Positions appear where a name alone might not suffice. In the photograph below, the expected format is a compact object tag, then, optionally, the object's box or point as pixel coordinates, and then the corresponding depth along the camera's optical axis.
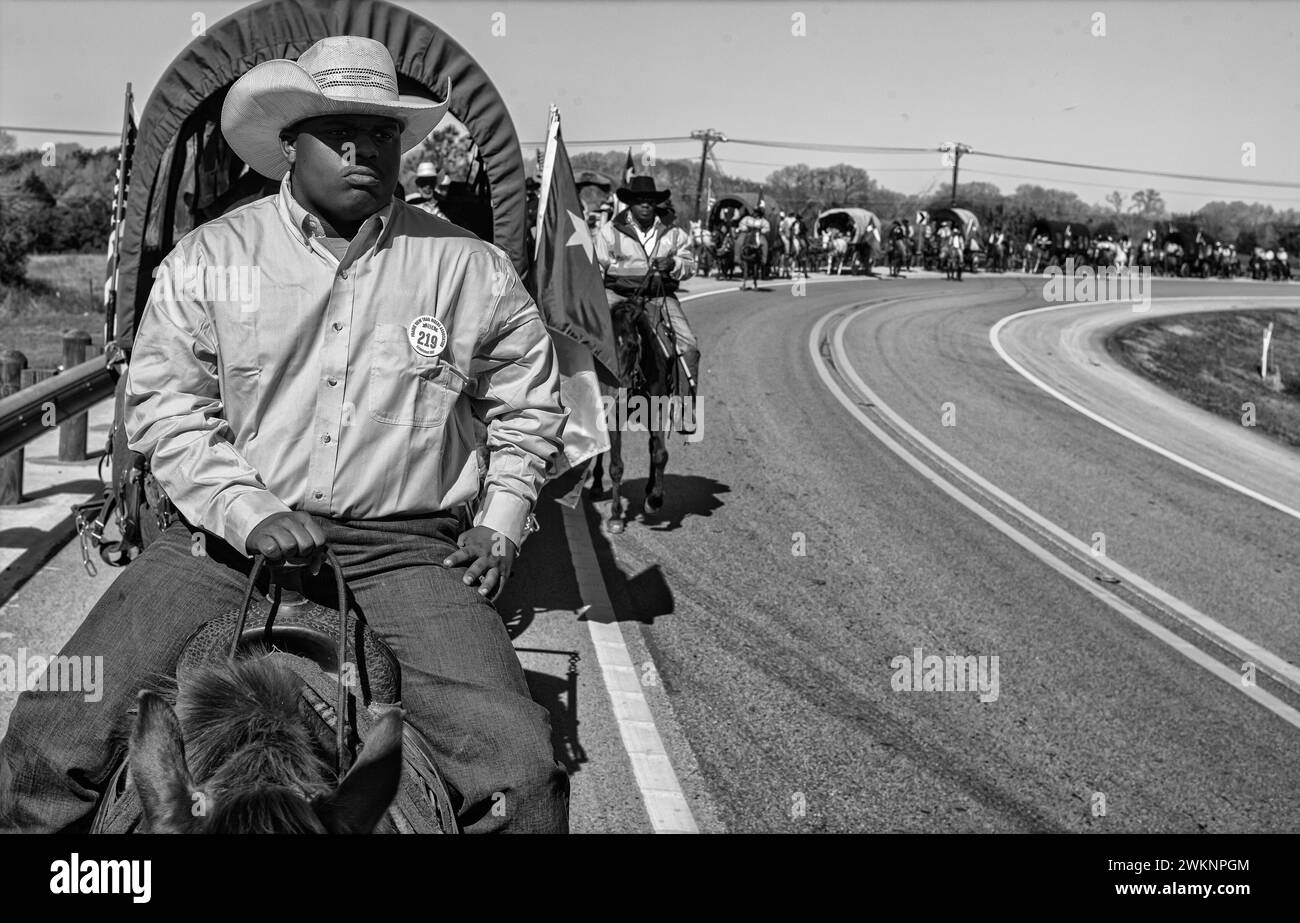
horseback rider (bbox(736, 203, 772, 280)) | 35.81
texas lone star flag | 7.08
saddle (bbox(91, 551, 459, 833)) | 2.71
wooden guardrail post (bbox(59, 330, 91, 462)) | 9.86
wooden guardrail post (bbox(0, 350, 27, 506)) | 8.46
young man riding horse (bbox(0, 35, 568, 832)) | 3.07
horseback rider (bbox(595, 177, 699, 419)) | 10.81
